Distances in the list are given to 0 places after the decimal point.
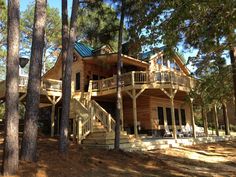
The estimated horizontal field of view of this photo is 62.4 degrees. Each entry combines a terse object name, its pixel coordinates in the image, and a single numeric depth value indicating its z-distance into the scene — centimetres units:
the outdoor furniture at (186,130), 1470
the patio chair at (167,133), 1414
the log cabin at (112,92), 1102
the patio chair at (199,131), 1630
